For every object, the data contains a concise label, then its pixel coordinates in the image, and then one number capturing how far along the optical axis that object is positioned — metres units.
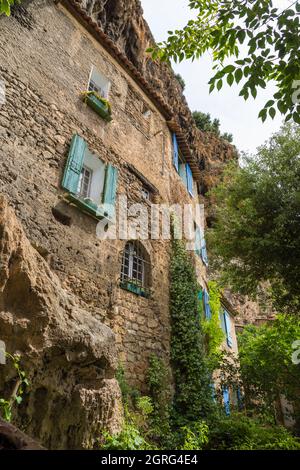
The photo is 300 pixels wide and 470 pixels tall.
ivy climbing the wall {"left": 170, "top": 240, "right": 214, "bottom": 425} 7.12
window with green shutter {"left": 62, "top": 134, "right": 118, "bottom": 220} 6.62
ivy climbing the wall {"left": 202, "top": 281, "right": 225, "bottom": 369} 9.04
